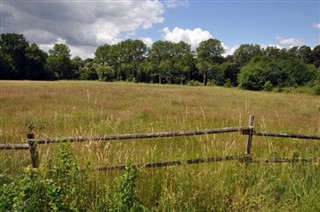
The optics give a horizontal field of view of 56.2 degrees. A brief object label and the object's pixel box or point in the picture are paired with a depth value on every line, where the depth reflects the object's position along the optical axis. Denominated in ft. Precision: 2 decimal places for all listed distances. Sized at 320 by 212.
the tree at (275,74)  240.94
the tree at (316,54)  391.86
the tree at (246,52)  388.78
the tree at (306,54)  400.06
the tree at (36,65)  274.26
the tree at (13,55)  254.24
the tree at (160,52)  370.94
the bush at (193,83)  298.35
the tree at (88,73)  322.55
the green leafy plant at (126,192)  11.78
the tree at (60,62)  316.40
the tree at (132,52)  375.33
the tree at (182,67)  340.59
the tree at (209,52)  343.46
